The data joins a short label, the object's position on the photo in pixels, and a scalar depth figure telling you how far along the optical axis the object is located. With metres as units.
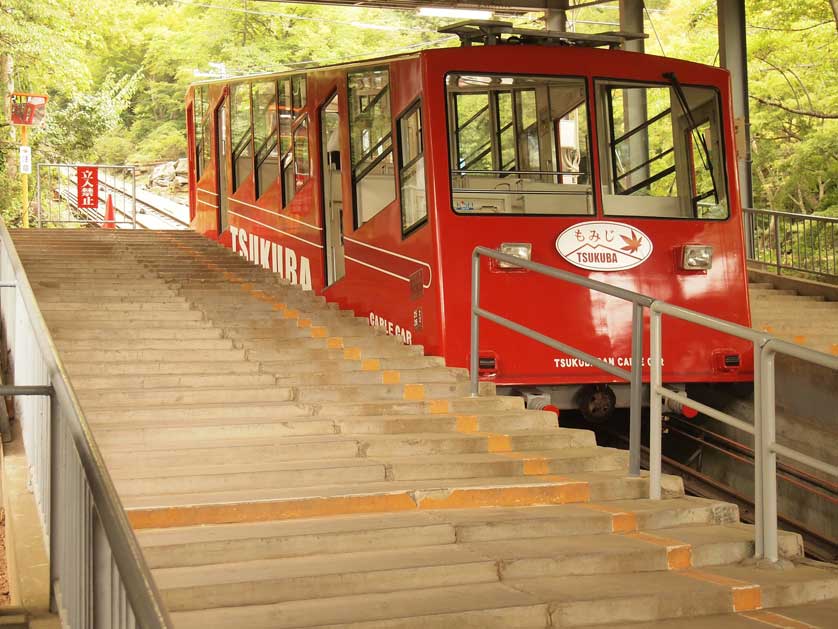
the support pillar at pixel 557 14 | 20.03
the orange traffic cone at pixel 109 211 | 25.55
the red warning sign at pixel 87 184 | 24.52
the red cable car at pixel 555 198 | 9.35
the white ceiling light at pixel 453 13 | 20.00
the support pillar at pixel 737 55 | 17.36
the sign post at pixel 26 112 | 22.41
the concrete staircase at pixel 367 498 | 4.88
